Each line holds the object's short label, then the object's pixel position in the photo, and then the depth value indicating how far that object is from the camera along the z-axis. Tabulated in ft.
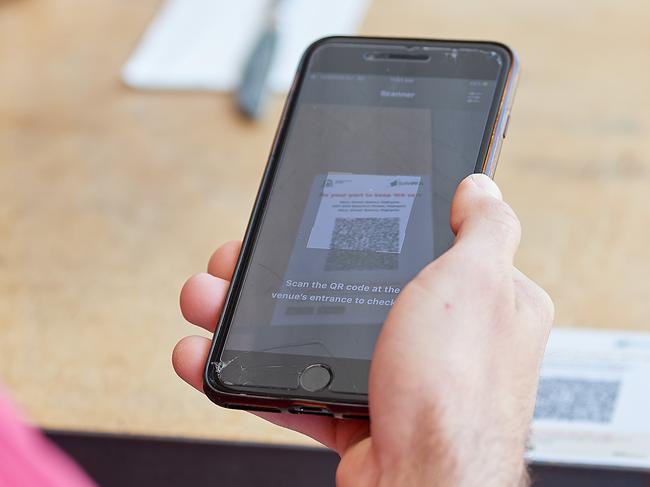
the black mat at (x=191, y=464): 3.30
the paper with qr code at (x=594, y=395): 2.53
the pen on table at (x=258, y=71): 3.25
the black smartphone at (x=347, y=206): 1.81
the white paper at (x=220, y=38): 3.46
